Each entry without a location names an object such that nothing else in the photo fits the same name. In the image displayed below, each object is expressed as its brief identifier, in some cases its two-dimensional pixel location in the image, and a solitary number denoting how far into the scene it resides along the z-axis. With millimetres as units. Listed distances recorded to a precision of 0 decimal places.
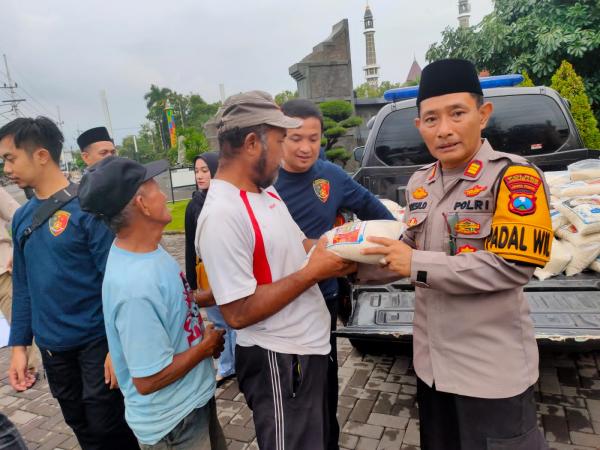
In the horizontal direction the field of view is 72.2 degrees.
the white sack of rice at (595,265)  2412
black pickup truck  3684
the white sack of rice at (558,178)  3117
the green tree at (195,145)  19781
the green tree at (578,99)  8031
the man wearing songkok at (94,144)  3738
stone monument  15492
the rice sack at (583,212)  2445
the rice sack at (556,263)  2416
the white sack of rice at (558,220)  2729
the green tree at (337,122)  14102
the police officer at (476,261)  1271
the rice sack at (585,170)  2967
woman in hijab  3166
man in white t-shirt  1377
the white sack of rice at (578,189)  2736
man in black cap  1481
